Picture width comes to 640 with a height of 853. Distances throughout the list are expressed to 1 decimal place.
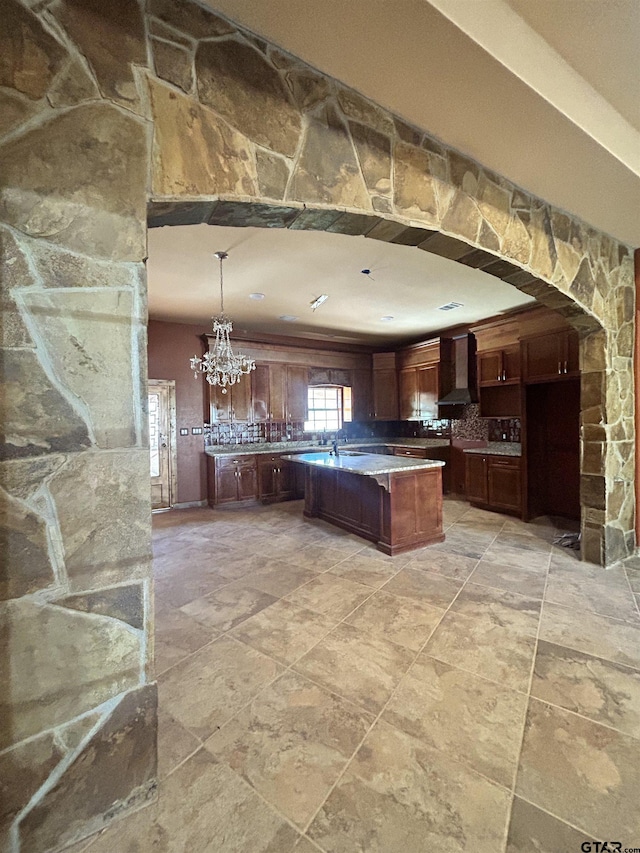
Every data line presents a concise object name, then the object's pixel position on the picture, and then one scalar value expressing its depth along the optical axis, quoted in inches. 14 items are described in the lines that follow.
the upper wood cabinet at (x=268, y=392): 234.4
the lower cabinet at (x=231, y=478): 215.7
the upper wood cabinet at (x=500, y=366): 186.9
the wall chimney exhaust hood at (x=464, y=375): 226.7
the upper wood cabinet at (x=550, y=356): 160.7
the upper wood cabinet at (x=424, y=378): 241.9
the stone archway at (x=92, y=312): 39.1
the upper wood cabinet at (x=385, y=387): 277.1
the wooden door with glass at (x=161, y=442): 209.3
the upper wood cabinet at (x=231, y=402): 220.2
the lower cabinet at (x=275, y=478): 227.0
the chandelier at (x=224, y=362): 161.2
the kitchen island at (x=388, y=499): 137.9
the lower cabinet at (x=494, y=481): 184.4
